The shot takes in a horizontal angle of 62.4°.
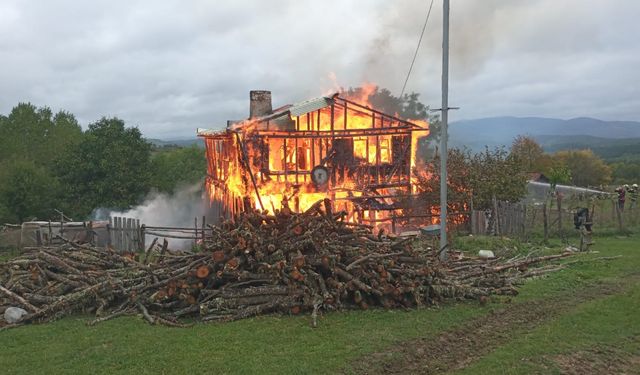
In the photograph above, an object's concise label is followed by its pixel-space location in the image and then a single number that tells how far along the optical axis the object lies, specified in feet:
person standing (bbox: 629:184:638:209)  79.73
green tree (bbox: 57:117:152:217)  111.34
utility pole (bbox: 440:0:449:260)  43.06
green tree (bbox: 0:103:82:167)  149.79
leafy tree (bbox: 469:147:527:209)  77.10
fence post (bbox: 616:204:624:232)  70.28
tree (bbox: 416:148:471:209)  76.64
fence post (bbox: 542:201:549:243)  65.31
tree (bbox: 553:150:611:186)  209.97
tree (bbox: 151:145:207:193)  123.85
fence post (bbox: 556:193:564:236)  67.21
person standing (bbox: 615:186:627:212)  79.72
